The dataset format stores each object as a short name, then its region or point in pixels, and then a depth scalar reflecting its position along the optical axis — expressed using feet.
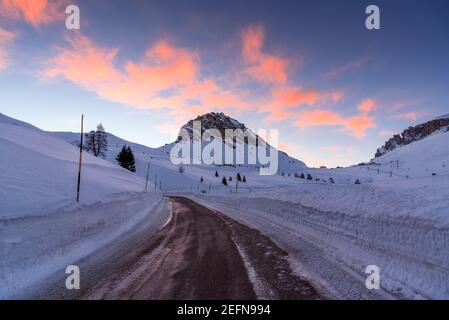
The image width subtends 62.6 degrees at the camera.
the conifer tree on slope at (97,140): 333.01
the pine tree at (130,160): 325.13
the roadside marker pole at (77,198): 52.70
